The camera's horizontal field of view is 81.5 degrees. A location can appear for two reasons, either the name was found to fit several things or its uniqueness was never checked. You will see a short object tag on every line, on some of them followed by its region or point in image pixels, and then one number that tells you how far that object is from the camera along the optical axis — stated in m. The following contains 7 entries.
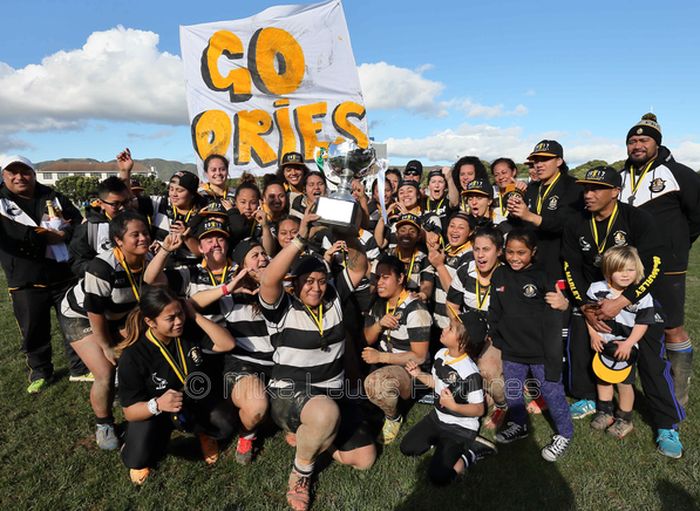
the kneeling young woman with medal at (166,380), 3.44
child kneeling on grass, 3.52
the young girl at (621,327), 3.62
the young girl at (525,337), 3.84
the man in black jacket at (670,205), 4.23
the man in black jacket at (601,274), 3.73
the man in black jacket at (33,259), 4.79
